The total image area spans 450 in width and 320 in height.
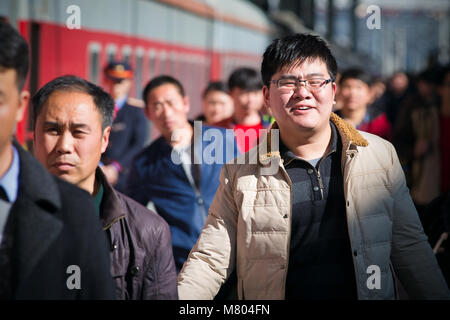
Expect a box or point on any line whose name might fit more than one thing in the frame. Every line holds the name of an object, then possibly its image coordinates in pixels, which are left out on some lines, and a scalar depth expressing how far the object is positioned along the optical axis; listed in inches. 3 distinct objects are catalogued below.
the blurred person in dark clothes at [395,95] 555.8
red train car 242.8
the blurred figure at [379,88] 572.7
